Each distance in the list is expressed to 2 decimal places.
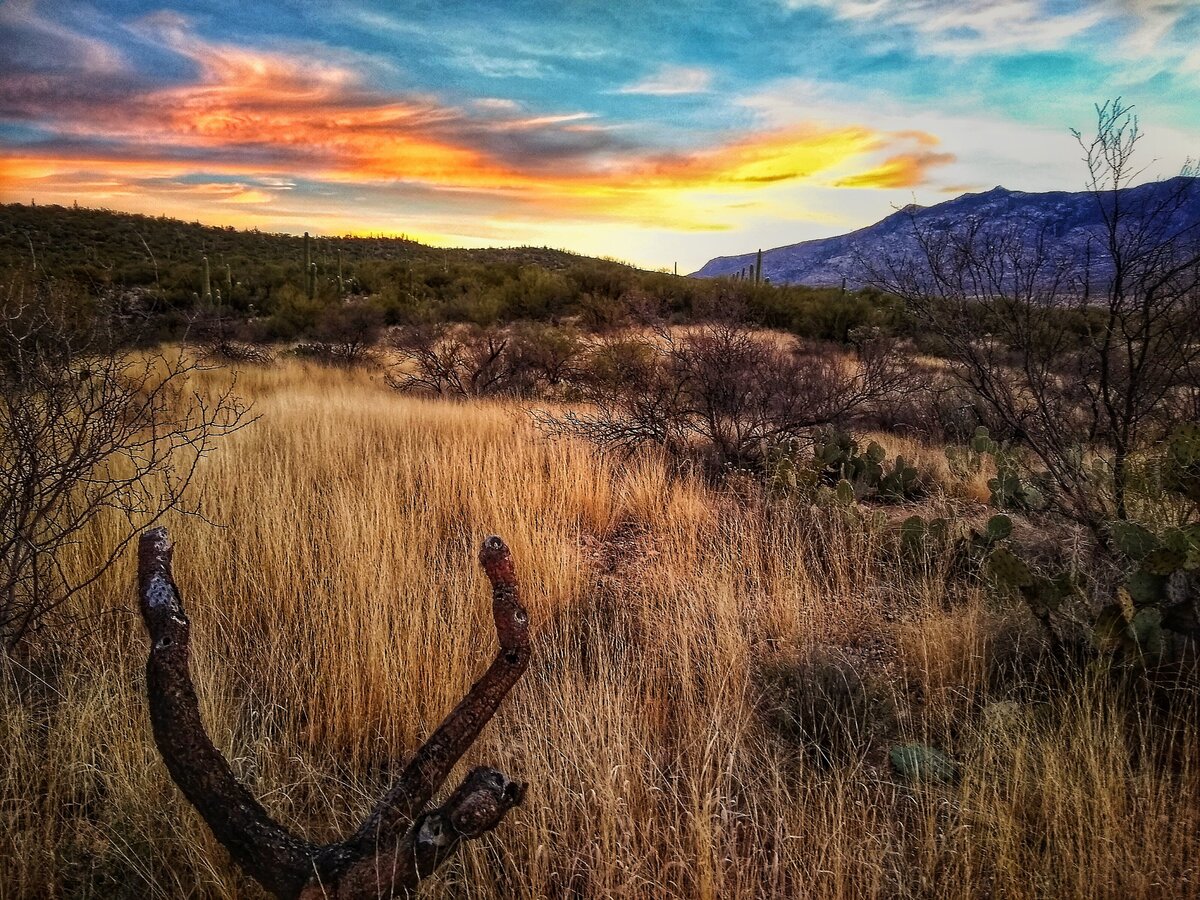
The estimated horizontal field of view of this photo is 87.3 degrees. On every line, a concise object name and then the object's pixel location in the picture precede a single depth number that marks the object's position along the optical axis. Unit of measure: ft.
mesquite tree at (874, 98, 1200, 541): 10.71
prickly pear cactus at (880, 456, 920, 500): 17.01
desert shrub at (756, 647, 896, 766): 7.06
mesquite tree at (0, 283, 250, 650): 8.21
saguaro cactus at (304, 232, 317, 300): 75.45
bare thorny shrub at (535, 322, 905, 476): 19.26
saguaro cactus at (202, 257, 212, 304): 63.98
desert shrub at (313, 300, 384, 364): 49.55
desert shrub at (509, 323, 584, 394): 38.50
